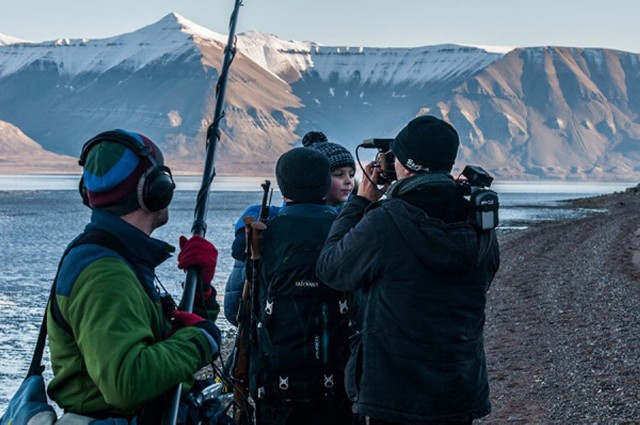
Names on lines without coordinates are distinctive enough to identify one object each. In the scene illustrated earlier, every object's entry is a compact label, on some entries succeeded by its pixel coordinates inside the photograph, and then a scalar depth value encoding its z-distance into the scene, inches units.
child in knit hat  221.5
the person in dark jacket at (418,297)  151.9
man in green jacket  111.4
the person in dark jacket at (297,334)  179.0
